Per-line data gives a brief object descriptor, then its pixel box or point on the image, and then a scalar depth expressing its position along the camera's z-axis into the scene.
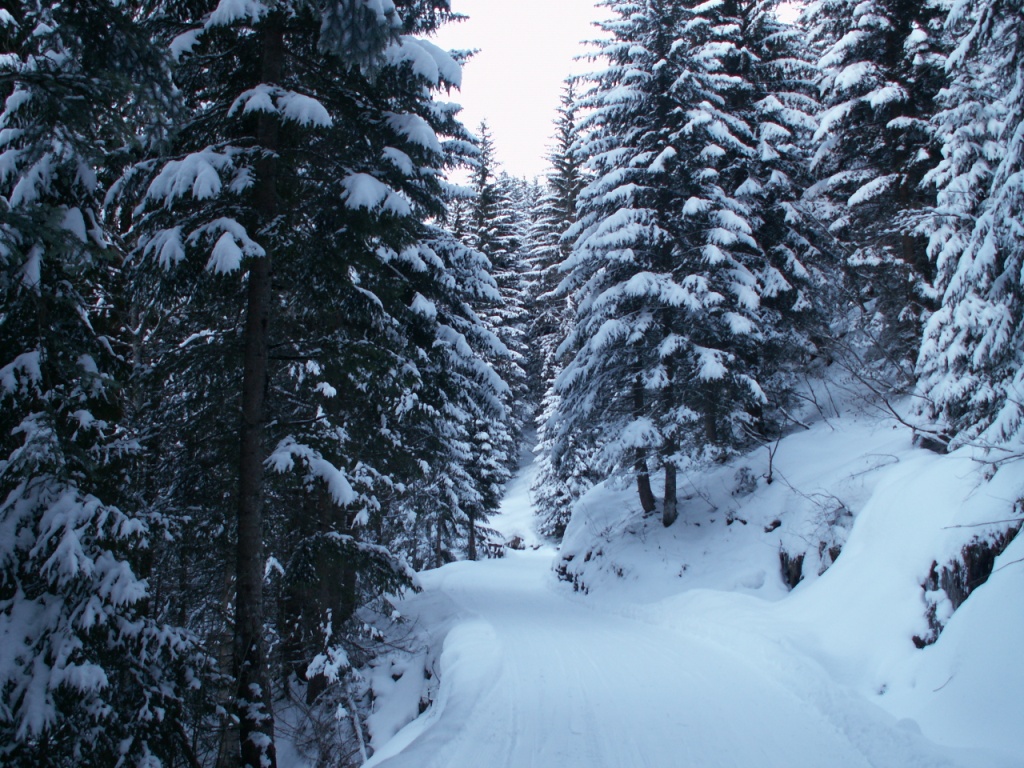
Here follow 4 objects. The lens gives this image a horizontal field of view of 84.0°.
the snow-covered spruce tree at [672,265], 13.56
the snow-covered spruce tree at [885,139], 14.05
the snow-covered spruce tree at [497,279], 25.14
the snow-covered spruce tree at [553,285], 26.97
